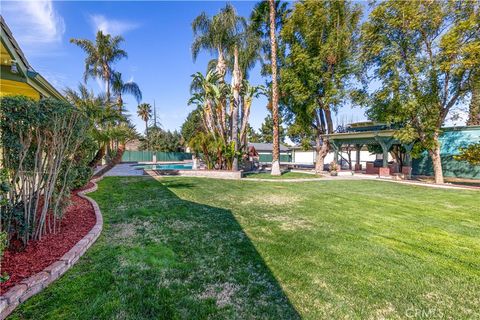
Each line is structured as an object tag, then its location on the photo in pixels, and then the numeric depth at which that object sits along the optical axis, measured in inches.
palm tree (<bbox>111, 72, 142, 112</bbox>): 901.5
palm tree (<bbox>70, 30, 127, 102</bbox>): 831.7
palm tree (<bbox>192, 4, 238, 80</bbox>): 640.4
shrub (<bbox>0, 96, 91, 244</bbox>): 118.3
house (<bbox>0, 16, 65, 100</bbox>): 176.8
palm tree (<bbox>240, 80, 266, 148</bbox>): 603.5
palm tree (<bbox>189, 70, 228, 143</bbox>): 583.8
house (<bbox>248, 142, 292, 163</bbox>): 1542.8
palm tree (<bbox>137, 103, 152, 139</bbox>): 1683.1
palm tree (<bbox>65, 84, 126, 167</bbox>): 363.9
